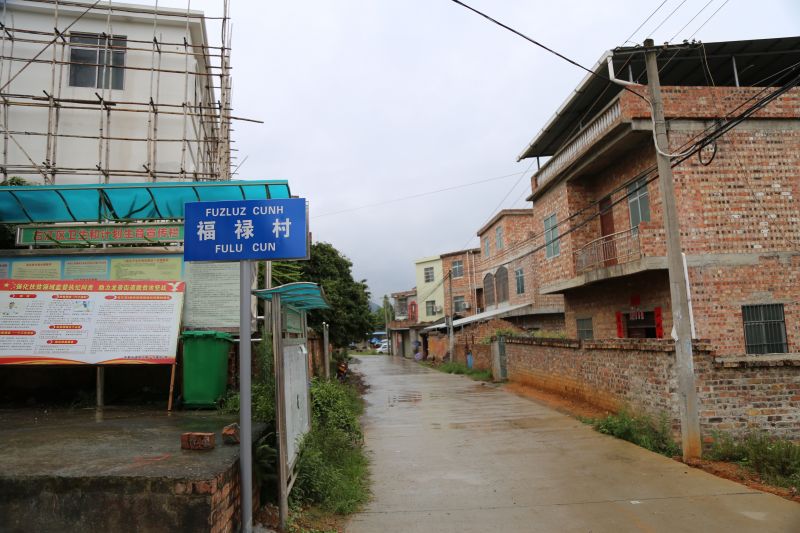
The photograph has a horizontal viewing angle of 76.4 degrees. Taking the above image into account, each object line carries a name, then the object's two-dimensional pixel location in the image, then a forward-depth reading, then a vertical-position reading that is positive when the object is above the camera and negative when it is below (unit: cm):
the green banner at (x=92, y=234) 818 +170
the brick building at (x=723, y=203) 1116 +247
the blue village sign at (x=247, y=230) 418 +84
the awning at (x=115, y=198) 764 +218
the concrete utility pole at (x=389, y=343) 5889 -186
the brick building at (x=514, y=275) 2506 +267
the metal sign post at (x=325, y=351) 1481 -64
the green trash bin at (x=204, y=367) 669 -43
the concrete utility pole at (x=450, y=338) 2923 -77
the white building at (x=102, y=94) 1222 +623
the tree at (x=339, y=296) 1788 +128
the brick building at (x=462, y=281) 3788 +326
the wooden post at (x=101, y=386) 692 -63
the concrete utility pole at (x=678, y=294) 700 +31
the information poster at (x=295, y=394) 466 -63
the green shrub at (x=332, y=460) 507 -153
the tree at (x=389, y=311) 7993 +277
